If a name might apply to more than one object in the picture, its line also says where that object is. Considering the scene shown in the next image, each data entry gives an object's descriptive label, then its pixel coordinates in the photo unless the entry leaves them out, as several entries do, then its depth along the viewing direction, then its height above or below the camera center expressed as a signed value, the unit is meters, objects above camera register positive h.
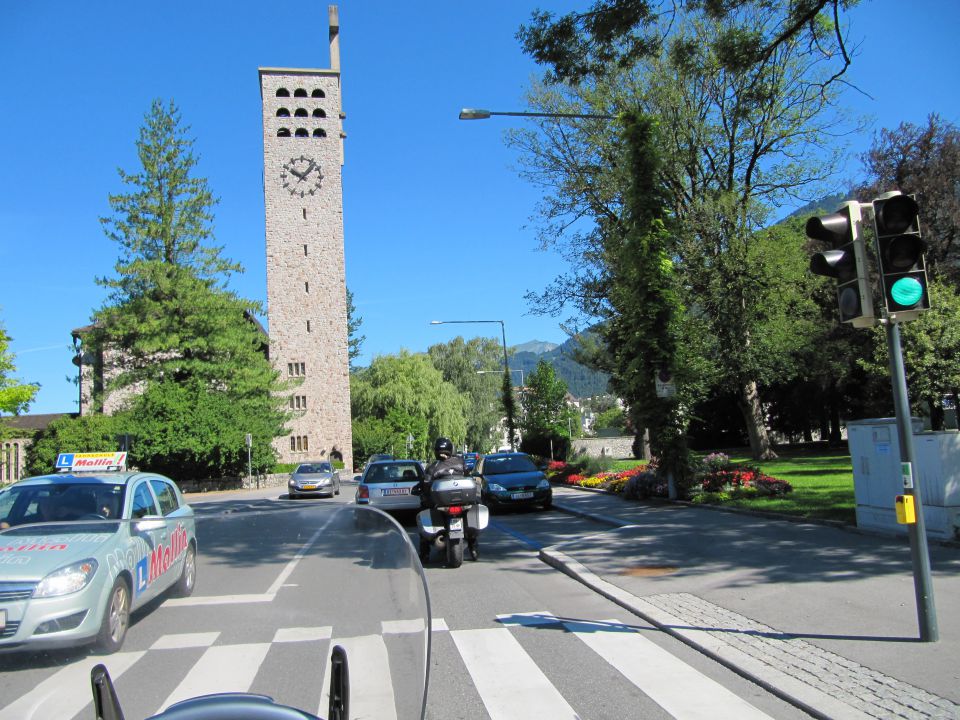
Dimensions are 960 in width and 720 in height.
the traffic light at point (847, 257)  5.93 +1.23
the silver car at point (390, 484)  14.04 -0.91
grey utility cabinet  9.06 -0.85
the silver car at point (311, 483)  28.97 -1.52
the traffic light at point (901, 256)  5.76 +1.17
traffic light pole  5.45 -0.66
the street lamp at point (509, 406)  42.66 +1.45
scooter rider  10.79 -0.50
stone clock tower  59.41 +13.69
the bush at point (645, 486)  17.61 -1.49
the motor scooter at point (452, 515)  10.30 -1.11
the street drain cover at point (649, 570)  8.94 -1.77
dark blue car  18.16 -1.37
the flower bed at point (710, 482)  15.41 -1.41
